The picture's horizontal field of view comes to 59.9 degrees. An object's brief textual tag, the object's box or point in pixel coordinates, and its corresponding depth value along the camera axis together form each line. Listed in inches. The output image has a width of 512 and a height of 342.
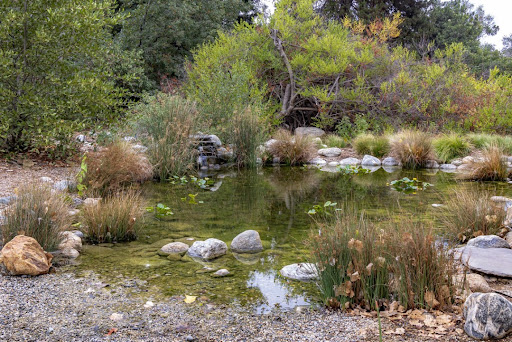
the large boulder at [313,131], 520.1
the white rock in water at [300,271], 120.9
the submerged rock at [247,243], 150.1
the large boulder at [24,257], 119.9
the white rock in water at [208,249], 143.0
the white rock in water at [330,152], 433.1
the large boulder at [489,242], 138.8
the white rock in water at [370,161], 396.5
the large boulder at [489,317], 84.3
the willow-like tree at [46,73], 259.6
